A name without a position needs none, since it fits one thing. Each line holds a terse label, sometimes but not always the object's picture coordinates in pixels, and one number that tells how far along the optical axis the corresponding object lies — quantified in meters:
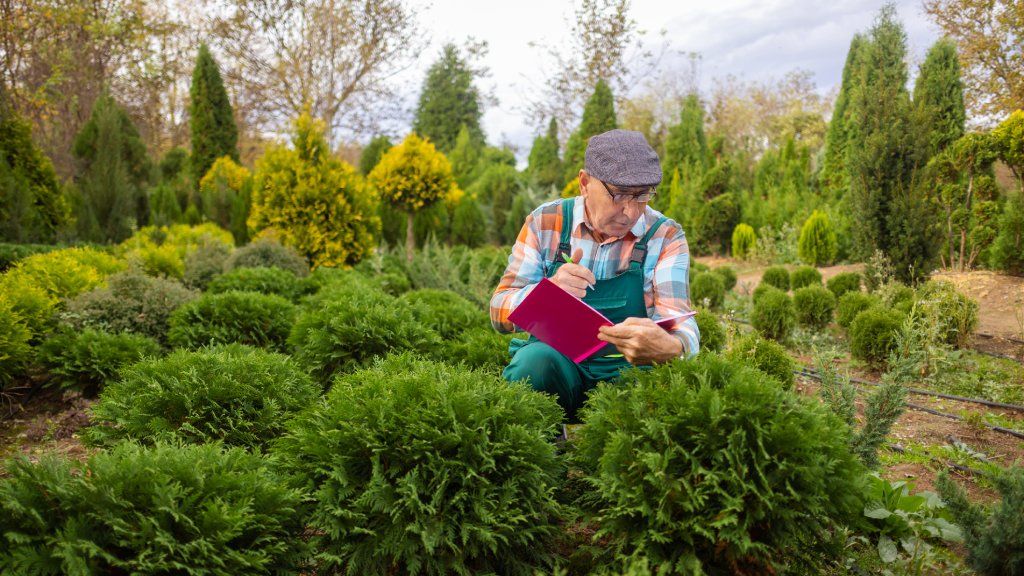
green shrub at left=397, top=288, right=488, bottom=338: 3.91
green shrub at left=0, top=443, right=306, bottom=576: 1.52
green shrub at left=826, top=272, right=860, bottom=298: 6.64
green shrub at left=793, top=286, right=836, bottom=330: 5.85
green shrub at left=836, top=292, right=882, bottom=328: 5.39
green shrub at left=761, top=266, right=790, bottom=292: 7.59
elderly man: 2.25
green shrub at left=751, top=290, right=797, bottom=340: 5.47
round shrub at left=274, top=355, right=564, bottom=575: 1.79
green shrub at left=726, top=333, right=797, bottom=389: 3.60
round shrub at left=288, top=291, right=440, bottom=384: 3.42
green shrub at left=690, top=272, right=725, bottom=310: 6.89
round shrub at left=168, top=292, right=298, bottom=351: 4.13
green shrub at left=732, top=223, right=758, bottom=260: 11.12
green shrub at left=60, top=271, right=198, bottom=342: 4.34
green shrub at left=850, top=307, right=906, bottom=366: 4.56
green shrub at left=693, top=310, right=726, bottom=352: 4.28
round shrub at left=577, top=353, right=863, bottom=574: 1.66
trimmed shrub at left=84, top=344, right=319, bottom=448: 2.58
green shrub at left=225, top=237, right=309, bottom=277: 6.68
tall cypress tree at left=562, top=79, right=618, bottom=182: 13.02
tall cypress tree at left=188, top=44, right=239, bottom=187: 12.51
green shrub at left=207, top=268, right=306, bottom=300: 5.35
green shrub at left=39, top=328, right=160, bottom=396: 3.81
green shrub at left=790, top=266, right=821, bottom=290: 7.14
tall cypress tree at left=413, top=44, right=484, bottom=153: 24.84
